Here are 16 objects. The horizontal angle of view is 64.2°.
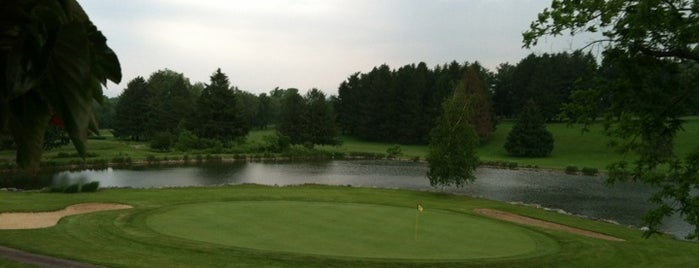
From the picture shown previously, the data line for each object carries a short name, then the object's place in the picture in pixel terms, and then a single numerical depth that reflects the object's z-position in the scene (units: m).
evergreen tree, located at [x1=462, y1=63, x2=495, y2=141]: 89.06
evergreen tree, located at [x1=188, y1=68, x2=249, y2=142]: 82.12
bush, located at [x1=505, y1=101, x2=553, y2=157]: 78.75
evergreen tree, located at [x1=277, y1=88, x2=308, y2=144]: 87.88
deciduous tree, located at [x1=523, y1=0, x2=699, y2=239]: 9.65
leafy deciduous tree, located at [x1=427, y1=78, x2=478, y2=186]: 33.69
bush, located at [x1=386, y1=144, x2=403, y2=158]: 77.69
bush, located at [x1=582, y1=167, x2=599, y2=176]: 62.34
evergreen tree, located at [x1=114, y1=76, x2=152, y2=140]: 93.47
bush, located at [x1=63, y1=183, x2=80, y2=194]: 28.22
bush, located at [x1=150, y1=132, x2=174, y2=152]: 75.12
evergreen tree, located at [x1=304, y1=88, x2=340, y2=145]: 86.50
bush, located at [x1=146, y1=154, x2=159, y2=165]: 60.10
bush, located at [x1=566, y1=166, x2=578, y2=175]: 63.52
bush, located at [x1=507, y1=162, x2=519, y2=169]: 66.94
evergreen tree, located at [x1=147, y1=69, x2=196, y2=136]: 93.56
